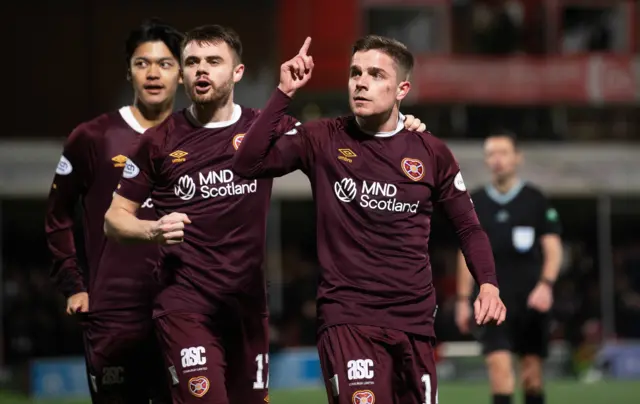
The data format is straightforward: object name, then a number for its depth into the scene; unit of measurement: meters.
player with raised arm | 11.11
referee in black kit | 18.72
